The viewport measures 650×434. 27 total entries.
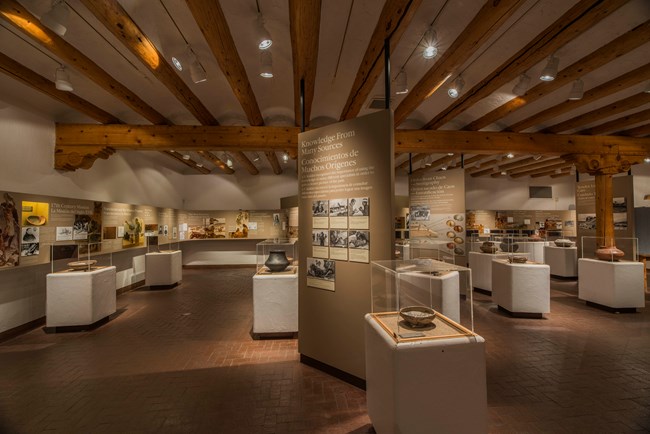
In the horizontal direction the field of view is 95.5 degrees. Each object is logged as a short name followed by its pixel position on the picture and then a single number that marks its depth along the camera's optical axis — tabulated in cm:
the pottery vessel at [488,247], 636
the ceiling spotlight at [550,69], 321
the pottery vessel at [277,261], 434
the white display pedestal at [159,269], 711
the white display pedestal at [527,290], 478
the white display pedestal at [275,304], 405
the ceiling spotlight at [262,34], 266
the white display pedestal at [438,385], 169
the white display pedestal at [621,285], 495
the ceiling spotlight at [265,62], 301
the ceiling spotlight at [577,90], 382
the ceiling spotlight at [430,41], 293
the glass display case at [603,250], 514
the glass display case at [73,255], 464
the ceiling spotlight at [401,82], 361
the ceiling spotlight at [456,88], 382
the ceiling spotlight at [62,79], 348
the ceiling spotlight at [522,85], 368
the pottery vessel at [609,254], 512
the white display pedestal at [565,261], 789
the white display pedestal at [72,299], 432
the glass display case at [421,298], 192
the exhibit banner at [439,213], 617
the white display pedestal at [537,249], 740
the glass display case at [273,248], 485
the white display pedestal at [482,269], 637
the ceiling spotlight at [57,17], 237
